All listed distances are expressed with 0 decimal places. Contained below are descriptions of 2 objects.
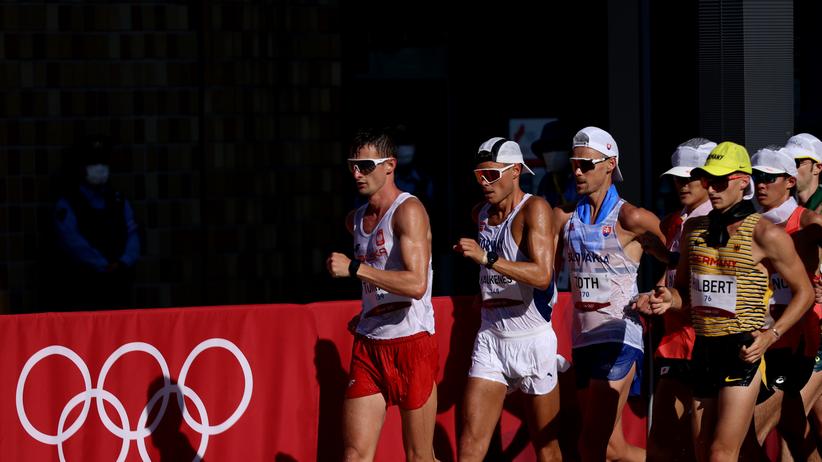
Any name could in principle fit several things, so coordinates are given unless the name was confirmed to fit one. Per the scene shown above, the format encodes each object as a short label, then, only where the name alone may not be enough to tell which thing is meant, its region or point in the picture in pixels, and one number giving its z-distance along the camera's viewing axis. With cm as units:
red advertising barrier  1795
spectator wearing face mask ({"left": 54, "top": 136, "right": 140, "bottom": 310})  2461
